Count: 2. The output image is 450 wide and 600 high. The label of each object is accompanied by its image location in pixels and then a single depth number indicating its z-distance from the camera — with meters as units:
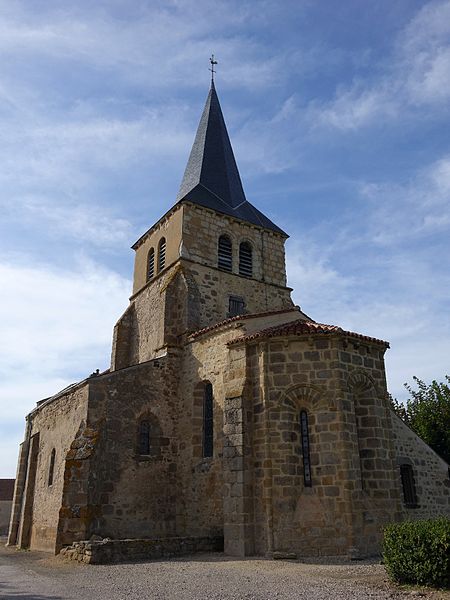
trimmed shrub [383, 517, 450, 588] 7.02
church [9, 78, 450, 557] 11.55
